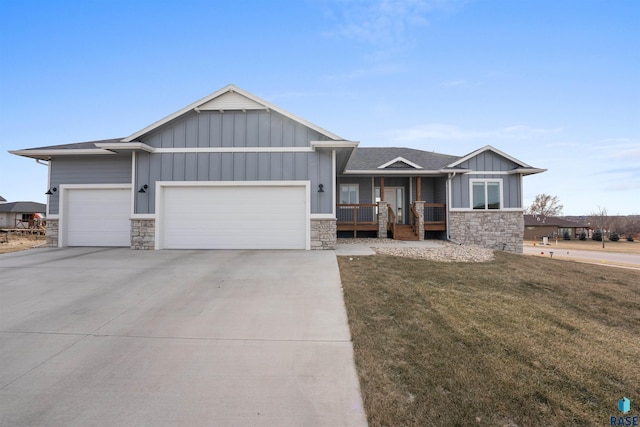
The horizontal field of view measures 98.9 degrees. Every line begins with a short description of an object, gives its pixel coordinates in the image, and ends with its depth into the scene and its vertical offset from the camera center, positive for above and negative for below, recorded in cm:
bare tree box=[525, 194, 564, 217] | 5311 +303
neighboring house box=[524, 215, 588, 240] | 4394 -106
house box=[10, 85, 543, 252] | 905 +152
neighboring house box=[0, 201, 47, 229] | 3466 +132
